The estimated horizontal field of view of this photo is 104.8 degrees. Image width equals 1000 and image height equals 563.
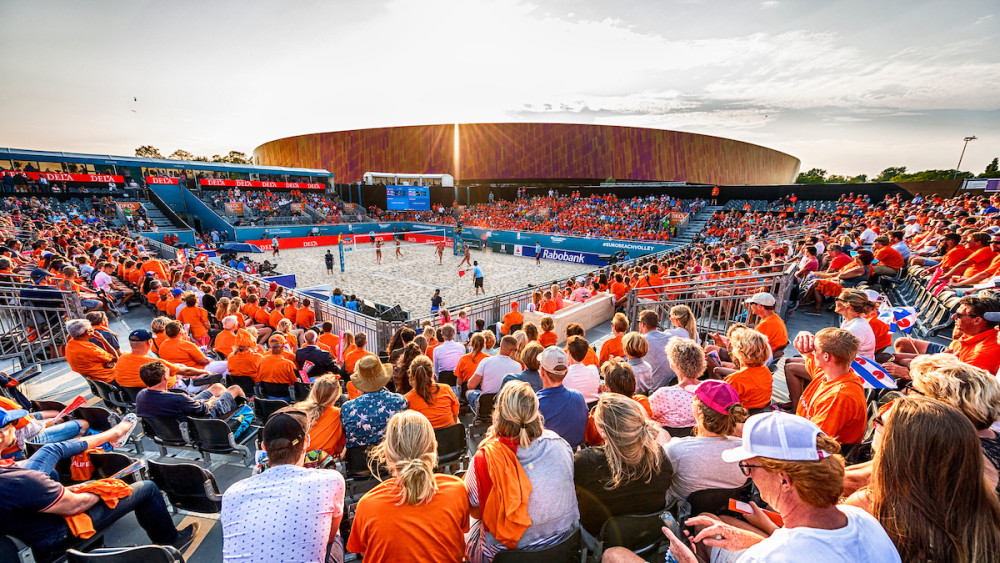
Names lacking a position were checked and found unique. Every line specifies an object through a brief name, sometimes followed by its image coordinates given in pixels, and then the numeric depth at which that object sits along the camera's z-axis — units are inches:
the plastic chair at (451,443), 148.5
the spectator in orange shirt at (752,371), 151.5
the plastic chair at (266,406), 188.4
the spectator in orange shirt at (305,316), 371.6
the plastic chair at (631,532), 95.3
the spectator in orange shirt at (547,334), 251.4
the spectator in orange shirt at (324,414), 137.3
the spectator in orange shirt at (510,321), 336.8
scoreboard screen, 1717.8
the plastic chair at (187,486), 124.6
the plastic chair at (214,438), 156.9
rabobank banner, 1081.4
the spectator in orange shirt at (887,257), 319.7
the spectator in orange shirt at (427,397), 152.8
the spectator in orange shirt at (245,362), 218.8
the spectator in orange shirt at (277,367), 209.8
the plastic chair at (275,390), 214.1
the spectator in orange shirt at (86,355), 194.5
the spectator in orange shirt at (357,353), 233.6
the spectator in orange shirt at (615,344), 236.5
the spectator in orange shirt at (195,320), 299.4
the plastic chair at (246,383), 221.1
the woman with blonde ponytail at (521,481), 91.0
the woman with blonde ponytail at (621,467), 94.3
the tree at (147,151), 3961.6
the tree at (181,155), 4109.3
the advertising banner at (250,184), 1644.9
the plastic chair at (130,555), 85.1
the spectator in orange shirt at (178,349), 223.1
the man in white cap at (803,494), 56.9
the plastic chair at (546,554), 86.0
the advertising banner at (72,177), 1185.0
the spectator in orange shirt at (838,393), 121.7
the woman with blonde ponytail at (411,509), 82.5
